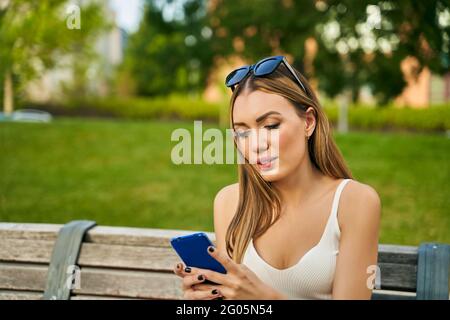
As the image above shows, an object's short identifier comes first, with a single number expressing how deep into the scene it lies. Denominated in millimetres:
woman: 1789
